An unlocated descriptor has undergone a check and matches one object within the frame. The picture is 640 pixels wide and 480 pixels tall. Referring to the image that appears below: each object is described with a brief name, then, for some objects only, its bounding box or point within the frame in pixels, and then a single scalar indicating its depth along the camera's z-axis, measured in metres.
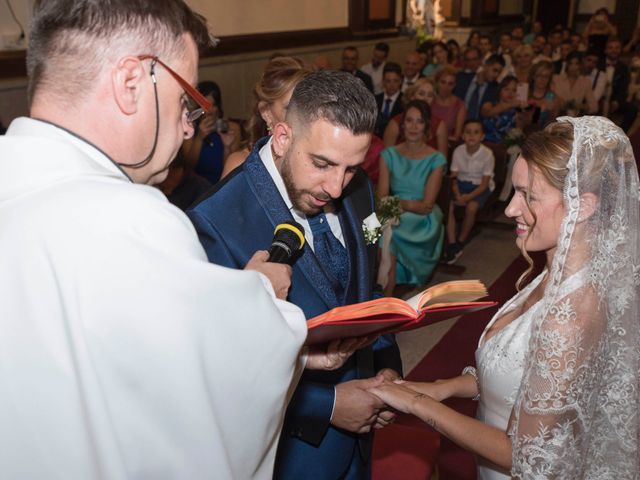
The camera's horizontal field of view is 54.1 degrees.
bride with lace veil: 1.77
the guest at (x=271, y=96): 3.41
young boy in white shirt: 6.87
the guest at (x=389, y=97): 8.43
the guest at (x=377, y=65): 10.37
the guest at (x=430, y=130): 6.84
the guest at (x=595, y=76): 10.43
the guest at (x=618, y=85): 10.95
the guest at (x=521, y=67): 9.77
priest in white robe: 1.08
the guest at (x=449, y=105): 7.94
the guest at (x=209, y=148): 5.43
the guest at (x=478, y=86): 9.12
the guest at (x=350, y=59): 9.65
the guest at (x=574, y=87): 10.02
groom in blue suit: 1.99
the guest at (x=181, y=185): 4.04
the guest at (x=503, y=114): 8.07
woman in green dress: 5.95
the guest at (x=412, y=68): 9.68
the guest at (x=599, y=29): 14.32
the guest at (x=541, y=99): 8.38
